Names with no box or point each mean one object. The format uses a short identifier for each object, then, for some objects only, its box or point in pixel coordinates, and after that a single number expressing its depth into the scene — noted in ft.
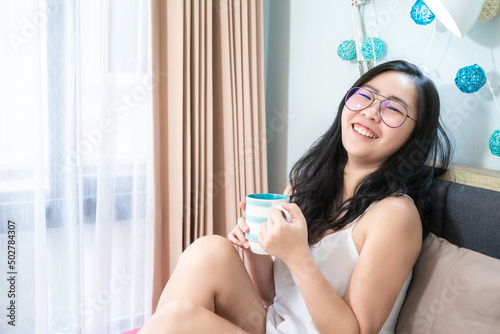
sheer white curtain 5.53
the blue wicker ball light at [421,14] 4.39
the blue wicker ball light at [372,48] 5.24
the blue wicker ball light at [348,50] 5.69
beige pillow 2.98
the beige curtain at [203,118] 6.21
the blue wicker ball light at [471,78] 3.96
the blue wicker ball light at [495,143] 3.81
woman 3.34
